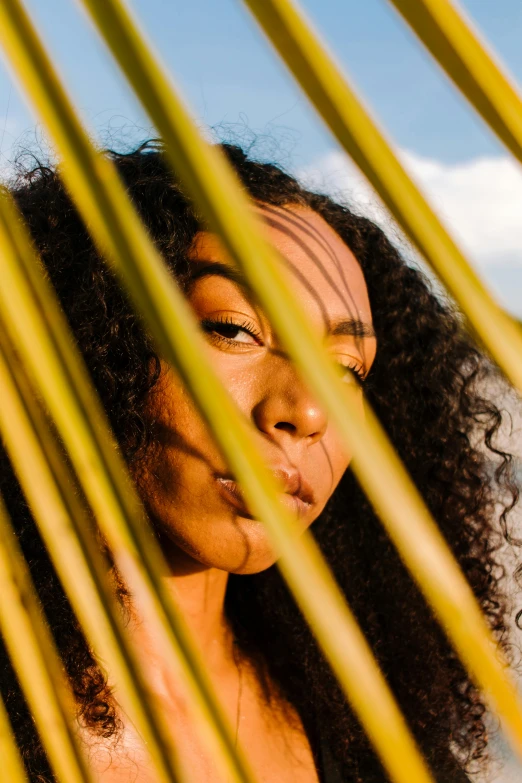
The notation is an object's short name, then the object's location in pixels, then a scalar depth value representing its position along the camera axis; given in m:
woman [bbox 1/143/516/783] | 0.46
